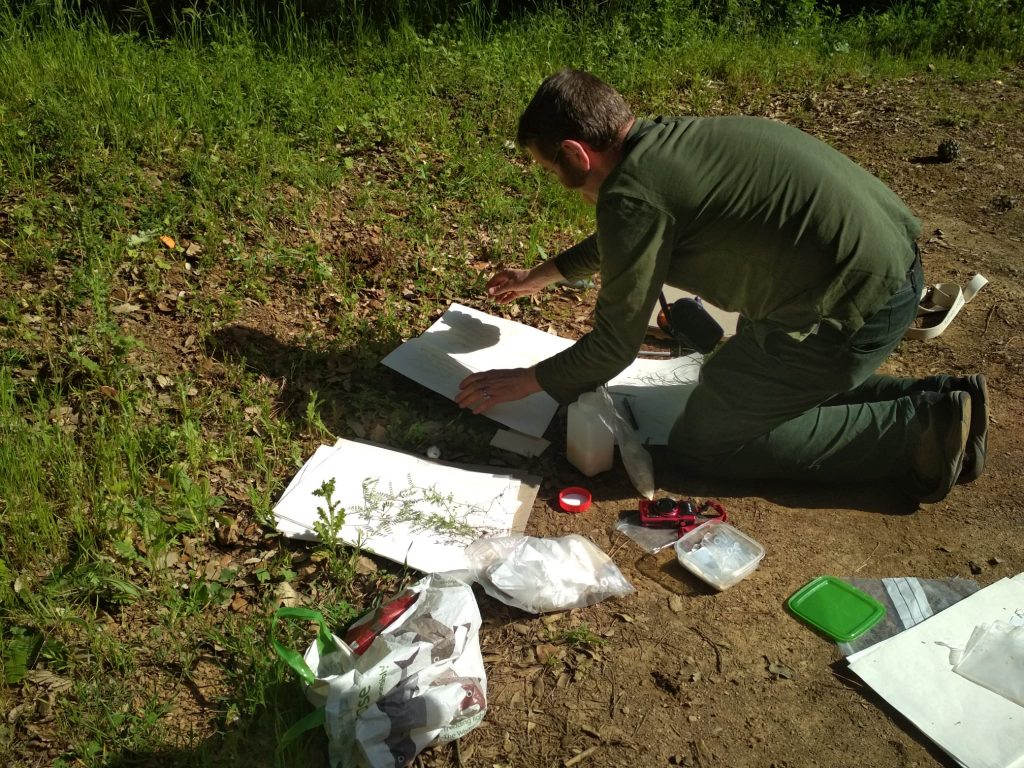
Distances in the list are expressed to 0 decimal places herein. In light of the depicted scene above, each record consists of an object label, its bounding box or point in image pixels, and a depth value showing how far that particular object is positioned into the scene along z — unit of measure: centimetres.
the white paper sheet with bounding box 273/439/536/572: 271
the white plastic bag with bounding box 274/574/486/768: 205
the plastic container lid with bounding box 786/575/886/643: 250
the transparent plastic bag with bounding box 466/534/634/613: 253
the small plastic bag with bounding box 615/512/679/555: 279
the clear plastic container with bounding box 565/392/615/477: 296
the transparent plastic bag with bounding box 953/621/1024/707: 229
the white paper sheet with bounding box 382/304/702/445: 325
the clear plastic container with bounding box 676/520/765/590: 267
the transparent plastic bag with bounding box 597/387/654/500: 298
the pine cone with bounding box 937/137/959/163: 544
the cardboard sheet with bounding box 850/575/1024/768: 216
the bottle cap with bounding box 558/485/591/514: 293
